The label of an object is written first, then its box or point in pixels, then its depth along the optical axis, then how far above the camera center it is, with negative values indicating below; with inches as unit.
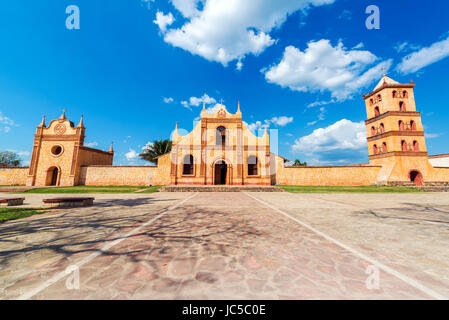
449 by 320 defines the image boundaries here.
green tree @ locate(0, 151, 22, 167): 1683.1 +177.9
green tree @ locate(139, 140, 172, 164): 1221.7 +206.4
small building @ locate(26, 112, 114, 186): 843.4 +114.9
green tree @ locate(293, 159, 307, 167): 1994.5 +218.2
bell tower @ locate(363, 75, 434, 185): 842.8 +228.8
